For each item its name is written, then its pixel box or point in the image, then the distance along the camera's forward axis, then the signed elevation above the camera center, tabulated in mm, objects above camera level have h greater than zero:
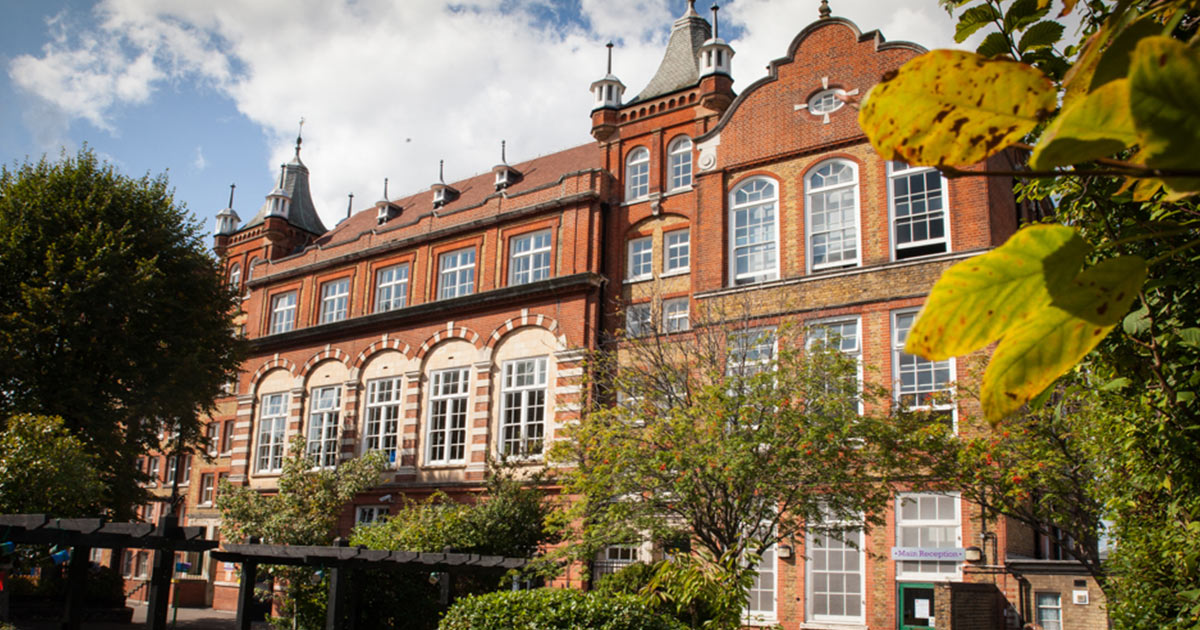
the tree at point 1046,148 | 901 +393
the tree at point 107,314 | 24859 +5303
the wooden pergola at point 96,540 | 13938 -598
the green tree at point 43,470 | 19500 +637
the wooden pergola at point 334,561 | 15641 -929
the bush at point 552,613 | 12000 -1312
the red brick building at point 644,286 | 21062 +6828
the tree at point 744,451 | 16375 +1286
